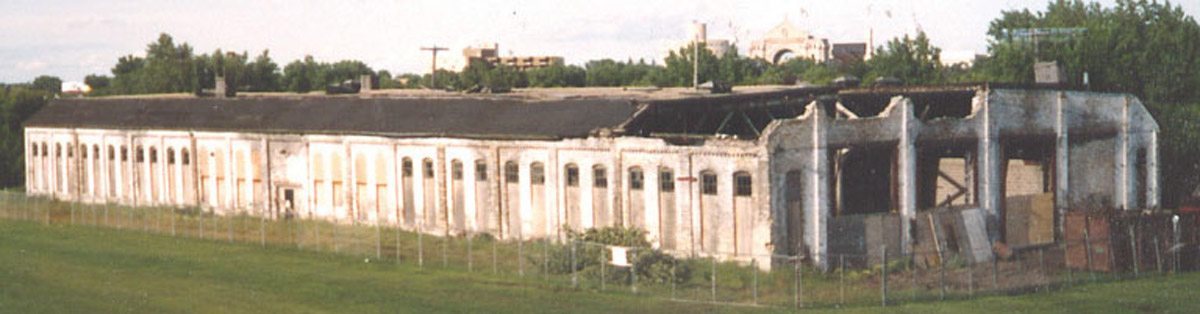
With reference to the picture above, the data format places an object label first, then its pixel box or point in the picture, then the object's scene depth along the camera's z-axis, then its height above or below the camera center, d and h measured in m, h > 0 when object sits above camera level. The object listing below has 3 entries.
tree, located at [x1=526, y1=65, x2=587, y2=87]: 135.50 +4.72
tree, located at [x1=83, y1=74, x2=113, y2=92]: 190.62 +7.28
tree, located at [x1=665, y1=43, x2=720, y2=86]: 113.06 +4.60
